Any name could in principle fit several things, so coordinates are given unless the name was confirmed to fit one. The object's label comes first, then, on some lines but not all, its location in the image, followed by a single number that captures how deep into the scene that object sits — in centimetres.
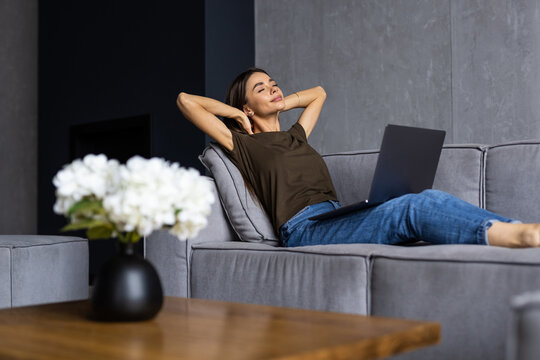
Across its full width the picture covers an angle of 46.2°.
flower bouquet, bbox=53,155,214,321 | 109
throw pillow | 245
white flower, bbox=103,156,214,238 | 108
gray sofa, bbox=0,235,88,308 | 235
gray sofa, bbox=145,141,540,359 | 155
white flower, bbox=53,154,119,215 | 112
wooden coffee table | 90
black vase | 114
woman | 190
